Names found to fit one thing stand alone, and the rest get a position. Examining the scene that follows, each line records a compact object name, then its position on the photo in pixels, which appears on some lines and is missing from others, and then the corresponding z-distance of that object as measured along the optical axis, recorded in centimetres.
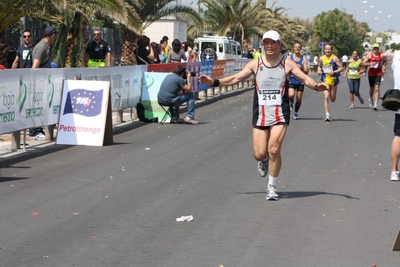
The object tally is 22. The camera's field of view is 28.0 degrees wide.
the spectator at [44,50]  1455
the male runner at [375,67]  2292
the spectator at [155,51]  2489
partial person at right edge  1070
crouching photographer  1867
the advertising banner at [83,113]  1436
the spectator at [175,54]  2494
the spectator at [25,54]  1562
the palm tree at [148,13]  2961
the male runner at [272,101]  920
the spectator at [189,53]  2954
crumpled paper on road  799
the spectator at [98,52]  1992
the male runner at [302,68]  1867
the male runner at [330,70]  1942
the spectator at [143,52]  2317
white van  4444
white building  5344
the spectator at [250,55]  4397
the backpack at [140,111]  1923
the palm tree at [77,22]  2180
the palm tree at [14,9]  1775
